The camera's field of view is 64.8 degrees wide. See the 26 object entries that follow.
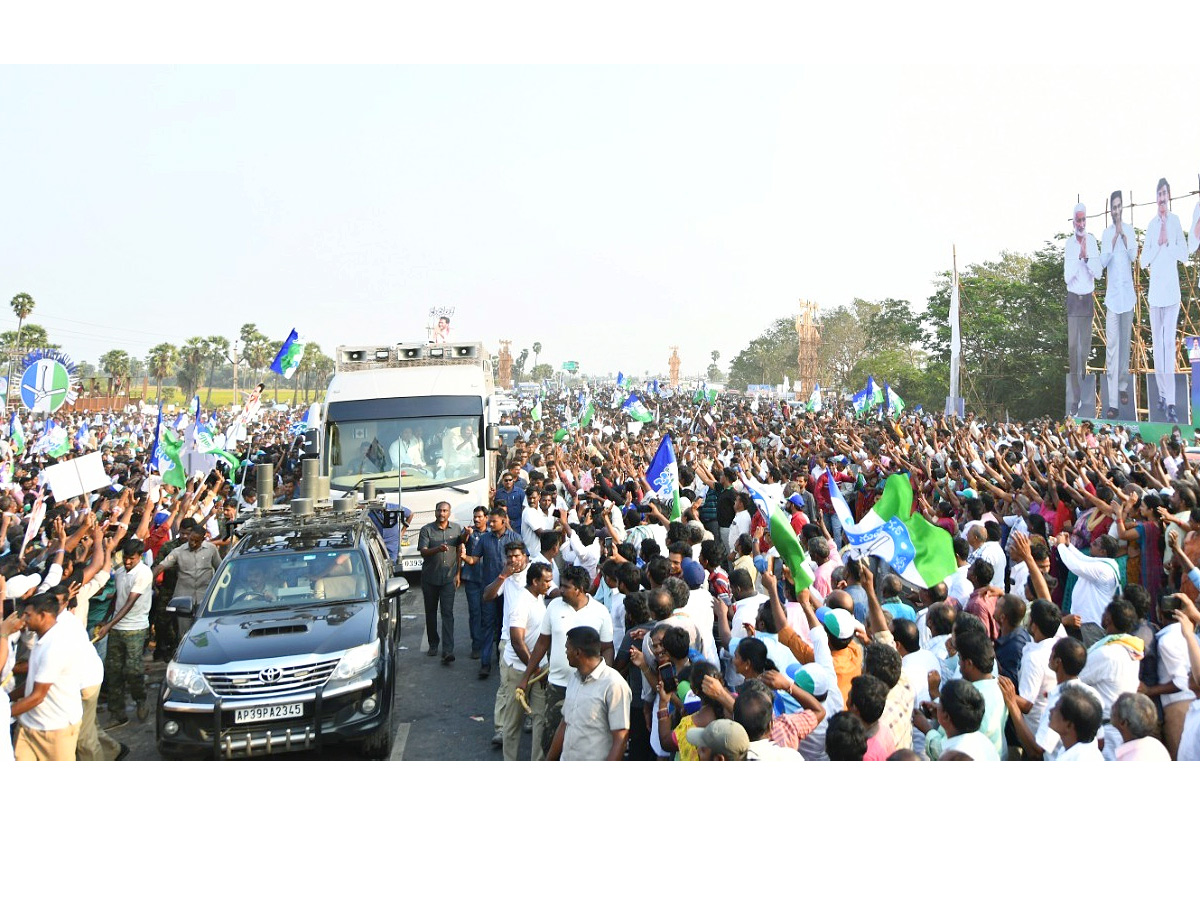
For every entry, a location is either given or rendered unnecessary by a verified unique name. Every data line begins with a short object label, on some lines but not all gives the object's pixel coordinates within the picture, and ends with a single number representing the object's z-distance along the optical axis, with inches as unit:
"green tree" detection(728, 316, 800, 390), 3634.4
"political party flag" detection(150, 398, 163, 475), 530.9
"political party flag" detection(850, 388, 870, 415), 966.4
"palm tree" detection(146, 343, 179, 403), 3105.1
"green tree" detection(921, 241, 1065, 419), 1497.3
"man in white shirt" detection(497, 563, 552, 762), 253.3
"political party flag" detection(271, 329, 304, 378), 786.2
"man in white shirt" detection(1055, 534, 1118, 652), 257.0
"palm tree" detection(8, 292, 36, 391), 2591.0
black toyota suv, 248.4
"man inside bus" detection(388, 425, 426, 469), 527.5
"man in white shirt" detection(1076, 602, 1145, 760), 184.5
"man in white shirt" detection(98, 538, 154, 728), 297.0
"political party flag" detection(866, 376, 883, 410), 977.5
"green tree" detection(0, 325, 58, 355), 2625.5
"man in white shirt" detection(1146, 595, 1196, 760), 197.3
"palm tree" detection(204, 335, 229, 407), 3353.8
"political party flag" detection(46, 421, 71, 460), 681.6
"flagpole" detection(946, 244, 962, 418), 1059.8
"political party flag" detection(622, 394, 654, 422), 890.7
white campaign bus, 518.9
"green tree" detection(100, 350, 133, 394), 3029.0
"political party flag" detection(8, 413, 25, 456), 748.6
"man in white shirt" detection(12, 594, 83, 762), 217.9
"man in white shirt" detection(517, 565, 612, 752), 222.4
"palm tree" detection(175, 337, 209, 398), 3277.6
